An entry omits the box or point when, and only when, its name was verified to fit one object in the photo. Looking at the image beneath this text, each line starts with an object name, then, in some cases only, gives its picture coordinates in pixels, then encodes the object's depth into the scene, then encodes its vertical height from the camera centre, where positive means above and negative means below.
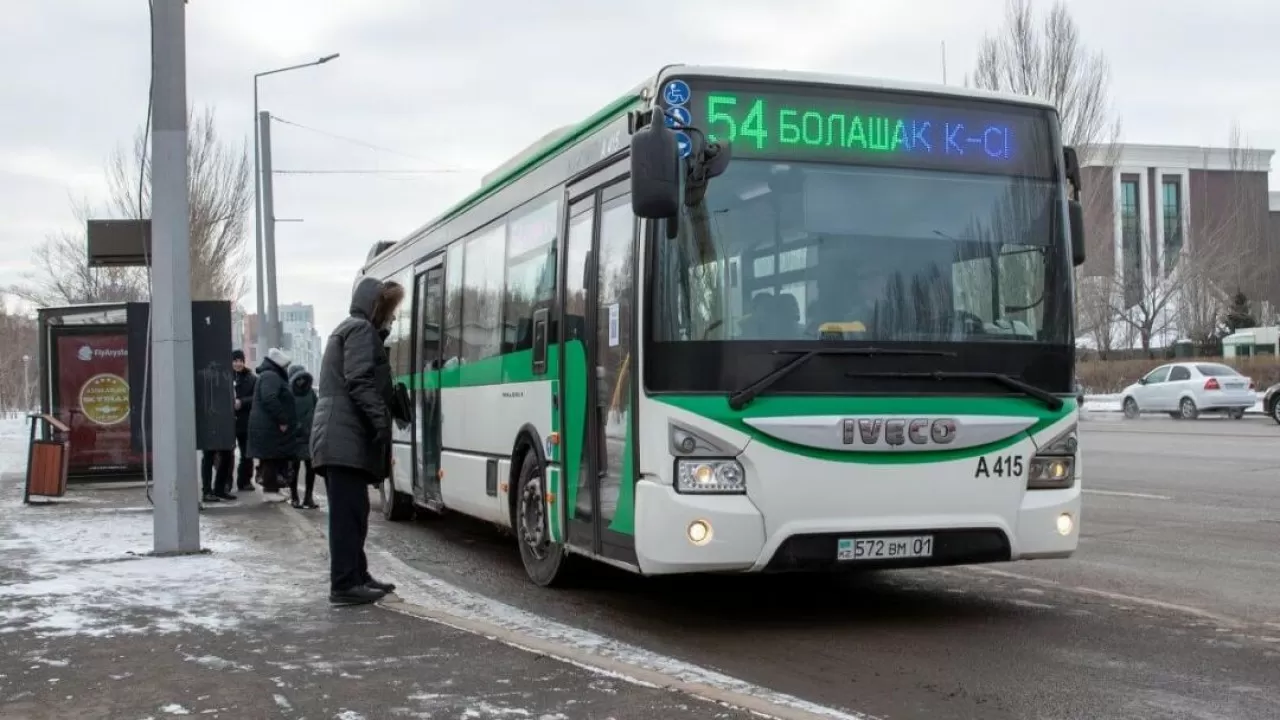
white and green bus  6.90 +0.20
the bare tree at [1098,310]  58.94 +2.35
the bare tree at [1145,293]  58.72 +3.06
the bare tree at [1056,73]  45.38 +9.69
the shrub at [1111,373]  50.81 -0.34
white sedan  33.84 -0.72
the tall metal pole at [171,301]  10.38 +0.57
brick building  56.84 +6.00
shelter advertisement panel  18.48 -0.28
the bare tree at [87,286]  53.97 +3.75
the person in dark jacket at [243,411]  17.67 -0.46
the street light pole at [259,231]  31.05 +3.35
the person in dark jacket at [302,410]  15.82 -0.42
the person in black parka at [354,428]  7.94 -0.32
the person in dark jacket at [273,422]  15.78 -0.55
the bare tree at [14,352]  95.25 +1.90
